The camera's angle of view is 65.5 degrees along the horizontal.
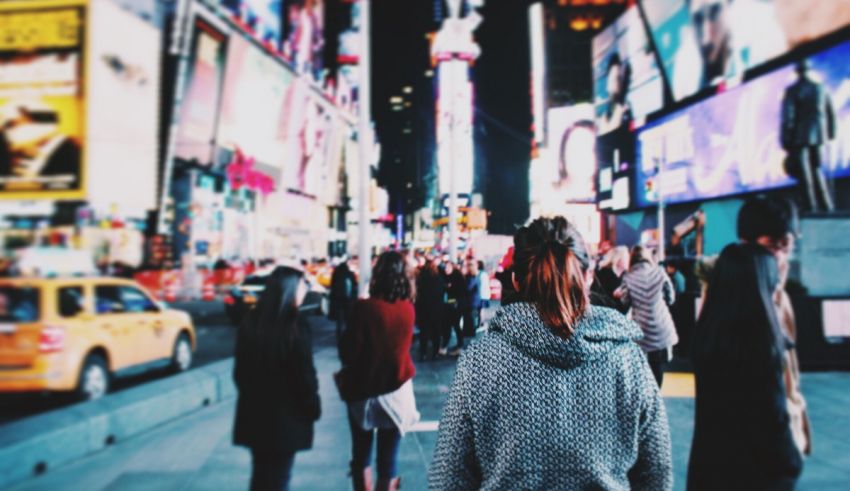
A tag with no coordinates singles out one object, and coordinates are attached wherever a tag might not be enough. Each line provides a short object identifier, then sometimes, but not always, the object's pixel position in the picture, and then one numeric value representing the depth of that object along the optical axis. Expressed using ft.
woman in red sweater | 15.01
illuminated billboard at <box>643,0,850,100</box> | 87.04
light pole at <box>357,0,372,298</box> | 40.91
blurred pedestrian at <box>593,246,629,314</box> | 24.53
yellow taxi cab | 26.99
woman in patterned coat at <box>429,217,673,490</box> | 6.11
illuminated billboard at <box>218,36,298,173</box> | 122.72
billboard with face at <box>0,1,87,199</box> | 95.96
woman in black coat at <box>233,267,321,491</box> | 13.02
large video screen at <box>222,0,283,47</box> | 122.83
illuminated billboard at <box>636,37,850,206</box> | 80.94
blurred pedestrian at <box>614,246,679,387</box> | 20.98
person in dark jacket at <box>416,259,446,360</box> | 40.01
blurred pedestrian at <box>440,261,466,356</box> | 43.91
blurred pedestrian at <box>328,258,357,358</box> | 46.34
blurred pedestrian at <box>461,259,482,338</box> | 45.19
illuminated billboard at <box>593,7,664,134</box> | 146.10
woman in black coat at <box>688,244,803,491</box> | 9.96
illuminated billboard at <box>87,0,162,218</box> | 95.20
